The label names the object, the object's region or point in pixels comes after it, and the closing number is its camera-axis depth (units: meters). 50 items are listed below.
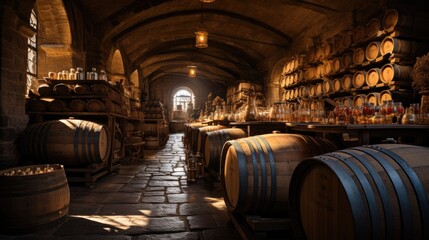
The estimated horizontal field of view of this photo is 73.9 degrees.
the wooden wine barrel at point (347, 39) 6.52
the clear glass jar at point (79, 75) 5.58
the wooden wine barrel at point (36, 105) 4.99
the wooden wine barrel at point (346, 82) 6.61
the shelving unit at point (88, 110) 5.00
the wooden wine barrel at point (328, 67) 7.36
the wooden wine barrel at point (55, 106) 5.12
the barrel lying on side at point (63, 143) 4.21
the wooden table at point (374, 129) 1.99
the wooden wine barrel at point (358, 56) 6.17
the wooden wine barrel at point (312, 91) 8.27
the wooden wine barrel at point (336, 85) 7.01
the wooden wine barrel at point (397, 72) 5.28
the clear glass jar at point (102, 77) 5.68
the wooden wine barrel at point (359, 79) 6.13
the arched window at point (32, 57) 6.49
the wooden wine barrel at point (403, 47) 5.31
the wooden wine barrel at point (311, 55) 8.24
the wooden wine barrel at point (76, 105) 5.20
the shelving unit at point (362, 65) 5.35
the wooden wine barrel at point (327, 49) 7.35
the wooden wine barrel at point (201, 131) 5.40
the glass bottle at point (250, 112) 3.97
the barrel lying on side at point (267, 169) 2.20
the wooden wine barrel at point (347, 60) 6.57
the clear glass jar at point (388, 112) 2.60
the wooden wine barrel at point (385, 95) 5.45
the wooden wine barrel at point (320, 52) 7.70
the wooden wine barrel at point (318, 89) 7.88
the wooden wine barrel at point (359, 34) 6.11
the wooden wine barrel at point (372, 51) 5.70
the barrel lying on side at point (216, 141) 4.08
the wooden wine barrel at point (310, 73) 8.31
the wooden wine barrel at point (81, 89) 5.26
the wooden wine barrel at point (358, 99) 6.14
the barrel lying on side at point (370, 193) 1.19
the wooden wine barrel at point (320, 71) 7.77
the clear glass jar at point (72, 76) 5.62
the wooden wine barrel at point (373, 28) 5.71
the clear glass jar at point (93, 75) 5.55
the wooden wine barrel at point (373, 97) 5.73
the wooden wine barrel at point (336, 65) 6.95
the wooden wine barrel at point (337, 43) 6.86
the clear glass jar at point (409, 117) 2.41
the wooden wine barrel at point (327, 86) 7.36
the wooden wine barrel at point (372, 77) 5.70
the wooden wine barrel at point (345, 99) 6.41
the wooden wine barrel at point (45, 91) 5.25
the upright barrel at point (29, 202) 2.41
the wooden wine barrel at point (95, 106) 5.24
